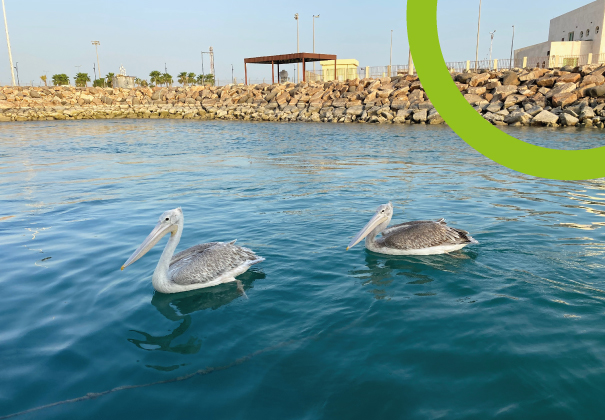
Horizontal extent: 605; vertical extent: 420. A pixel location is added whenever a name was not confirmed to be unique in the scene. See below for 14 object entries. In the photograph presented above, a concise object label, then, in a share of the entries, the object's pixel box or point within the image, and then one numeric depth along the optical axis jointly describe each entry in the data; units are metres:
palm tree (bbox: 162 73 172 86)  88.79
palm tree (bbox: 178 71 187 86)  90.40
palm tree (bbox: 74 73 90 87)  80.16
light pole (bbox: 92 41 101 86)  90.44
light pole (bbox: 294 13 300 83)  72.94
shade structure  52.88
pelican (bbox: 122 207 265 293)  5.84
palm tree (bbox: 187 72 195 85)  90.81
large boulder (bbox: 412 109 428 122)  35.66
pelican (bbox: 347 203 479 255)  7.09
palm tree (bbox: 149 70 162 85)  88.94
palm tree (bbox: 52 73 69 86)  82.50
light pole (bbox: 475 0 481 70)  53.31
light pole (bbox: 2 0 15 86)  66.25
